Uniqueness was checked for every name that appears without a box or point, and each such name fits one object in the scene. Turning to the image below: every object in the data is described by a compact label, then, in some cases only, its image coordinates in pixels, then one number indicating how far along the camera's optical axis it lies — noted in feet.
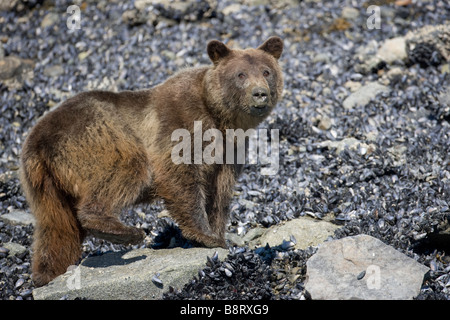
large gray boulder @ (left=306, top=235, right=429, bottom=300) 34.94
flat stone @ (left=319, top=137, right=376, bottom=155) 58.65
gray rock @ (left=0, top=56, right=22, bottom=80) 78.43
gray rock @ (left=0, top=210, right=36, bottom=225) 54.34
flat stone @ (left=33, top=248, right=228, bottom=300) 38.37
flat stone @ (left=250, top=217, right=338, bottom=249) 46.80
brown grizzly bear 41.24
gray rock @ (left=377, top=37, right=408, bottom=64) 74.95
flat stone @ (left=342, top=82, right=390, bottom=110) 68.69
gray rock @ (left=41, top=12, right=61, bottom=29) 88.64
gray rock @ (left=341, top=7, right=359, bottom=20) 86.57
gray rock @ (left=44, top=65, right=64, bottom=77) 79.05
